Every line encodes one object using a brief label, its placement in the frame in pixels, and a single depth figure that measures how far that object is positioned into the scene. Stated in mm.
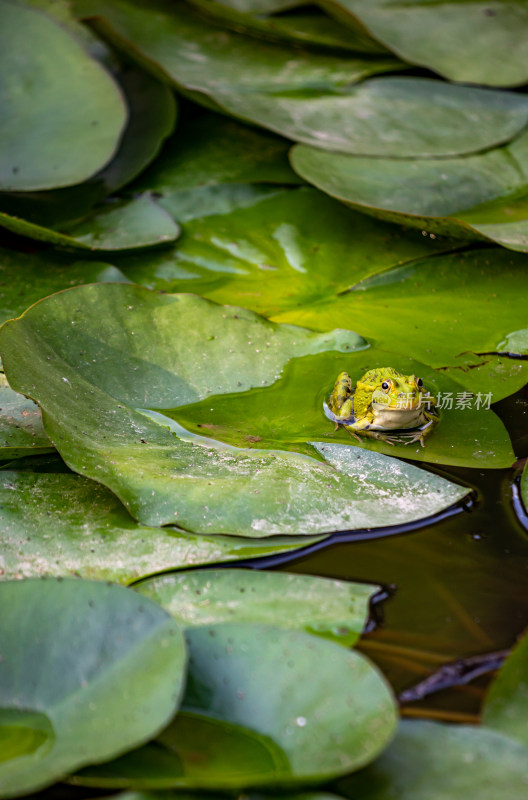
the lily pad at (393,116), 6926
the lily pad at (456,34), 7488
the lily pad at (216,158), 7344
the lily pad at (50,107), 6609
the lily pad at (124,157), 6930
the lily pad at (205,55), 7437
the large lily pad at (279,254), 6322
